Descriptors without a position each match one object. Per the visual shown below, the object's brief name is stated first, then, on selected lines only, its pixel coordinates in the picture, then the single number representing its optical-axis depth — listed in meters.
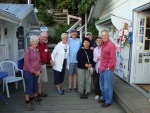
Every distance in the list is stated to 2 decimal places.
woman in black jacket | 2.95
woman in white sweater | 3.13
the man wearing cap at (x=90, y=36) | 3.41
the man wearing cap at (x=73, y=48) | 3.22
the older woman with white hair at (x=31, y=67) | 2.53
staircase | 9.60
